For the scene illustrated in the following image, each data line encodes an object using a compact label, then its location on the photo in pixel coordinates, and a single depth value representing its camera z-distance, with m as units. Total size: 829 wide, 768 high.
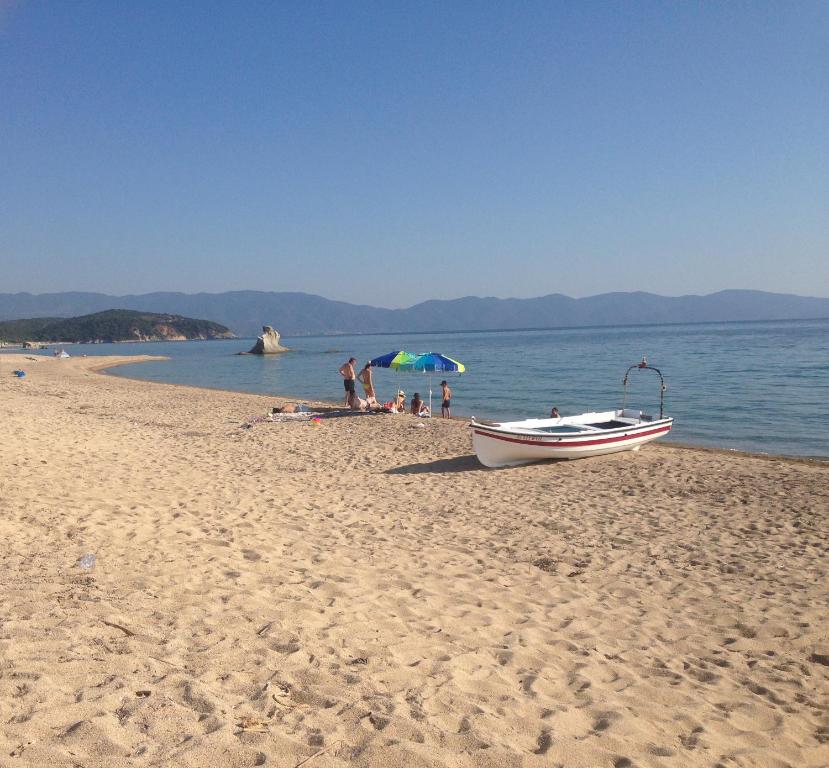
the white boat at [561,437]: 11.66
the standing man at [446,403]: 20.38
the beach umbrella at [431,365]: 17.36
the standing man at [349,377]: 19.28
